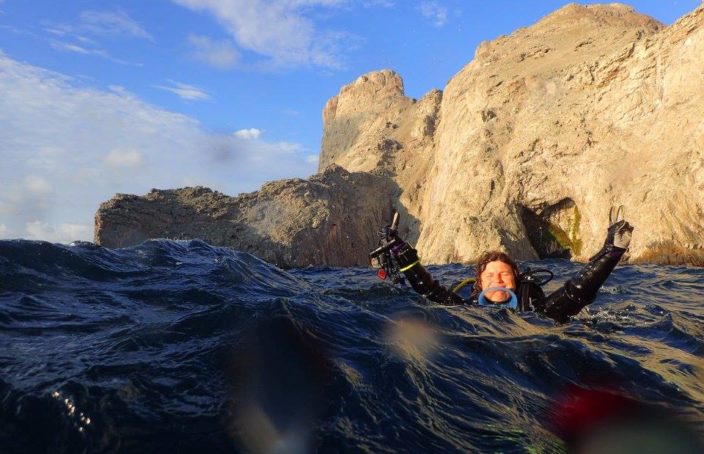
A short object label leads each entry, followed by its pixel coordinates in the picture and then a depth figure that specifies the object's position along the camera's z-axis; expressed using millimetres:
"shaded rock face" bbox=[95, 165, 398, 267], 25812
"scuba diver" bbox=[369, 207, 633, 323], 4859
